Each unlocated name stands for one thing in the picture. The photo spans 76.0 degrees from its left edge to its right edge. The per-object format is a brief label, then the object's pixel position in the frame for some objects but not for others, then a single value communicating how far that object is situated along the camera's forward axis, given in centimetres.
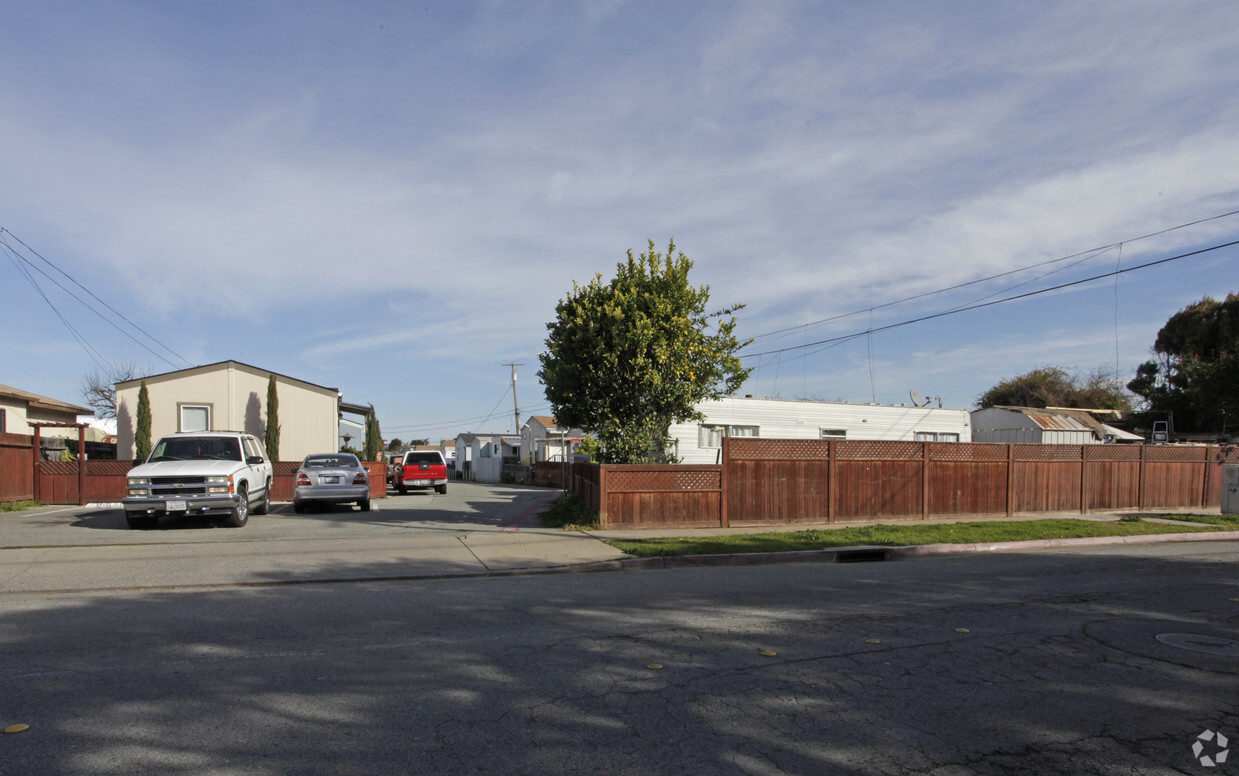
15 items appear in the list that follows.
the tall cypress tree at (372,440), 4209
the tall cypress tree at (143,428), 2755
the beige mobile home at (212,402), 2894
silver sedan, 2005
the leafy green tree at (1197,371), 3503
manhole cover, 665
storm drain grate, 1306
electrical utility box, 2042
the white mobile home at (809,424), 2814
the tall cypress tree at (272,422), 2969
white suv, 1506
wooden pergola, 2117
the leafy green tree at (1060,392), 5956
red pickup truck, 3092
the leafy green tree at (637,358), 1533
